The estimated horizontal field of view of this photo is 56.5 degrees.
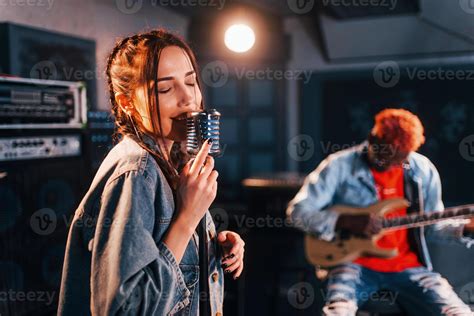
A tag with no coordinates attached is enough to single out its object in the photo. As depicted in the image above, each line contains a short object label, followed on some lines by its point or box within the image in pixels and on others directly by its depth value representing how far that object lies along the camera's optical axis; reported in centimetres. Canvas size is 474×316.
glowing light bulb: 359
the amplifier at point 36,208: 195
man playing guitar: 203
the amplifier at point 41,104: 196
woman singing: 82
